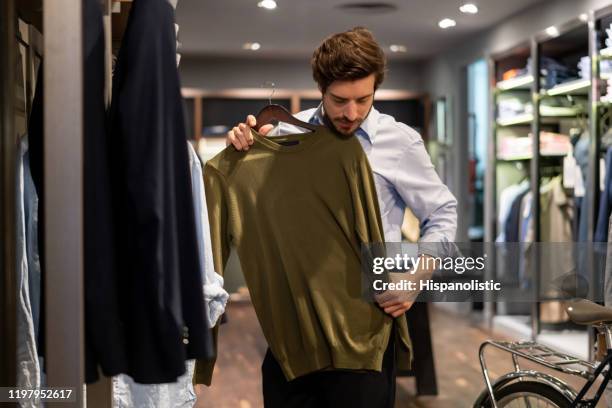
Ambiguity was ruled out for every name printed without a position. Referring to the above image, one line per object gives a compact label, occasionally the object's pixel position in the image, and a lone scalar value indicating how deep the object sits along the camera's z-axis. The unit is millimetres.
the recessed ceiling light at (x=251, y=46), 5150
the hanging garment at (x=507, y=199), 6255
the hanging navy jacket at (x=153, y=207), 1261
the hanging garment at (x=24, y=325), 1862
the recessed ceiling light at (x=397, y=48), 4953
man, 1942
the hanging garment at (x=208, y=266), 2080
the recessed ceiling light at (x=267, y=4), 4504
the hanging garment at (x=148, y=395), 2363
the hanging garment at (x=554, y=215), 5711
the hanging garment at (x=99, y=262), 1278
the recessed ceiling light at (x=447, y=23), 4677
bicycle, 2393
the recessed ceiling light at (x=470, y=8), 5078
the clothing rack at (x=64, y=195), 1257
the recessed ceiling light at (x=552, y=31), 5363
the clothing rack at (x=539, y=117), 4828
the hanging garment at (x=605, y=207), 4625
